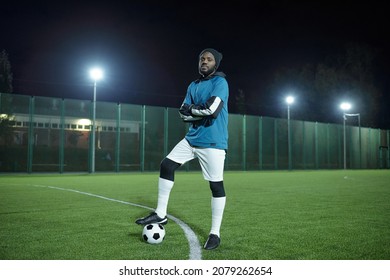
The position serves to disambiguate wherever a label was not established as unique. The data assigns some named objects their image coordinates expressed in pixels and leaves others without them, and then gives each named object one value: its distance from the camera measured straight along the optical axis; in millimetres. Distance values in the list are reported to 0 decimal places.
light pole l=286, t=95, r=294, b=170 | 32969
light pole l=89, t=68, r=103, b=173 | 23734
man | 4469
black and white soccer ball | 4422
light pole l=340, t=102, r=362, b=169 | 37812
